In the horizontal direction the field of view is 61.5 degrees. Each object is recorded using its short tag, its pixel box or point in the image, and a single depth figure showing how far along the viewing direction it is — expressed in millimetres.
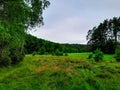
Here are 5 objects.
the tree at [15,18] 5290
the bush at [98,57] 15701
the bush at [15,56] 12334
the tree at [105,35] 29108
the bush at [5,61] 11602
